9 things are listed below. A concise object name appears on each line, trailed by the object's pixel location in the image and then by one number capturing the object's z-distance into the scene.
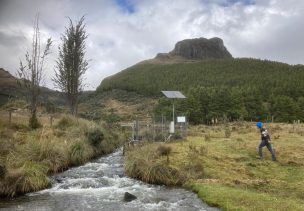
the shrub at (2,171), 13.41
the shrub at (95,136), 23.45
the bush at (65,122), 25.77
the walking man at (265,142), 20.05
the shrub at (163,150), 20.00
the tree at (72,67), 35.19
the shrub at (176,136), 29.48
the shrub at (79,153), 19.89
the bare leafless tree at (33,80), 26.80
